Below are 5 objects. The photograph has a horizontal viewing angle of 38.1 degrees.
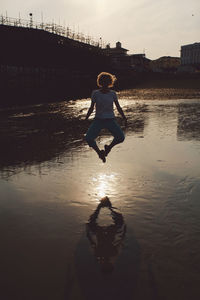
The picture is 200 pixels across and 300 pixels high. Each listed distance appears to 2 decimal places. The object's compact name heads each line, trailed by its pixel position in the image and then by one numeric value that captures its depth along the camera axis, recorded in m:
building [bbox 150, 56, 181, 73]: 134.62
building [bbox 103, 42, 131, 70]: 88.31
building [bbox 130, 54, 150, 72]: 92.50
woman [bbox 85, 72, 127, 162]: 4.80
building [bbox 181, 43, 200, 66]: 134.50
